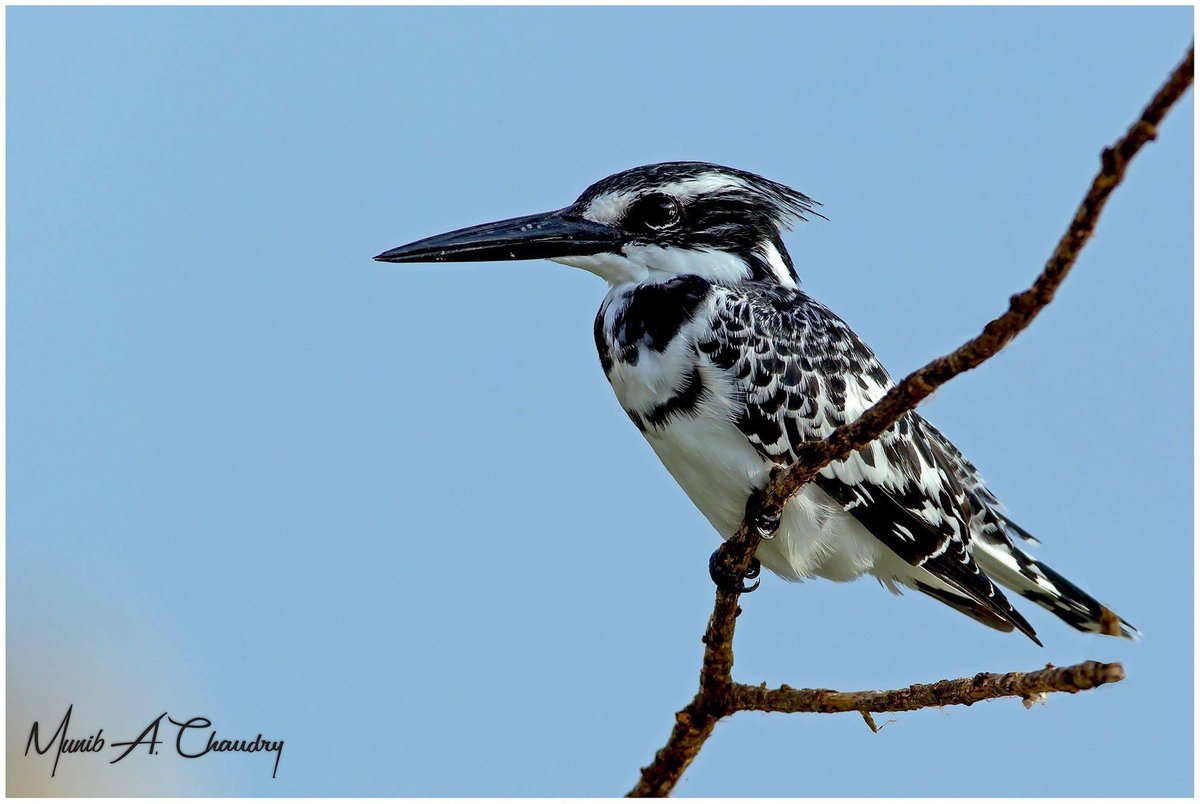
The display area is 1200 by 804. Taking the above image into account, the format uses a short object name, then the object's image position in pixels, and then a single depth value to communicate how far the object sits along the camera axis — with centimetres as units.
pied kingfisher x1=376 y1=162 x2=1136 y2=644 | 797
